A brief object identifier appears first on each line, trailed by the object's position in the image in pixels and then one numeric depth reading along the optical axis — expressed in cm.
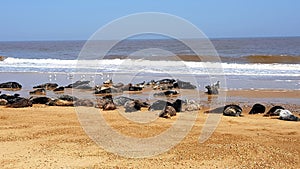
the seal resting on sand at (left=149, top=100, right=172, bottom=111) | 1903
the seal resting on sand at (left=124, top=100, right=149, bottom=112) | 1884
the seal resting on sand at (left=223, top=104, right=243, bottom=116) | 1794
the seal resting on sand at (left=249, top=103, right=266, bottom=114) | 1940
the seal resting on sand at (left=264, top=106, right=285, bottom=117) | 1826
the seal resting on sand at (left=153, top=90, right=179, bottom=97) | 2566
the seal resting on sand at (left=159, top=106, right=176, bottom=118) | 1700
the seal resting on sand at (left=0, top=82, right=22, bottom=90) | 3034
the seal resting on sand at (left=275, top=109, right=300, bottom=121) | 1686
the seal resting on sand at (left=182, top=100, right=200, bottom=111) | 1931
